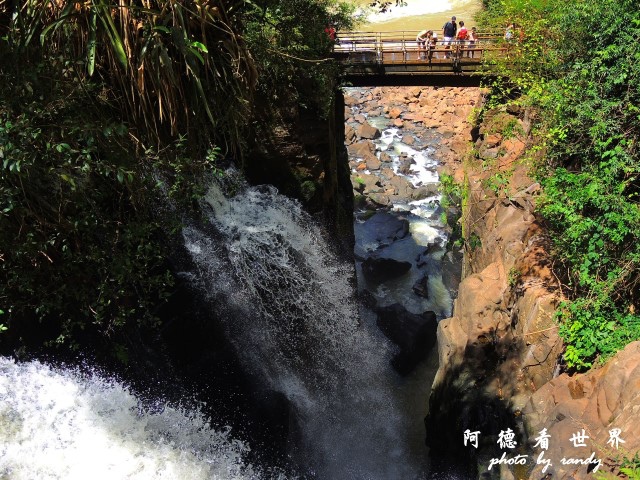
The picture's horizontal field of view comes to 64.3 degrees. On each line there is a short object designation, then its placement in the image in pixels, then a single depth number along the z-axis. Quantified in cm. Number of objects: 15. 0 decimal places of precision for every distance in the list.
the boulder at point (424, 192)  2145
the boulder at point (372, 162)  2325
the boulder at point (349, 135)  2499
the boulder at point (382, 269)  1695
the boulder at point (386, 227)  1903
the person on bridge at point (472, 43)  1359
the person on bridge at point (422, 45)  1389
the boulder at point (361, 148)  2394
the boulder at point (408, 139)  2527
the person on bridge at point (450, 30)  1530
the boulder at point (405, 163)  2298
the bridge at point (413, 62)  1389
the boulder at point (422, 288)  1639
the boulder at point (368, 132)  2539
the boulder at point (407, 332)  1348
